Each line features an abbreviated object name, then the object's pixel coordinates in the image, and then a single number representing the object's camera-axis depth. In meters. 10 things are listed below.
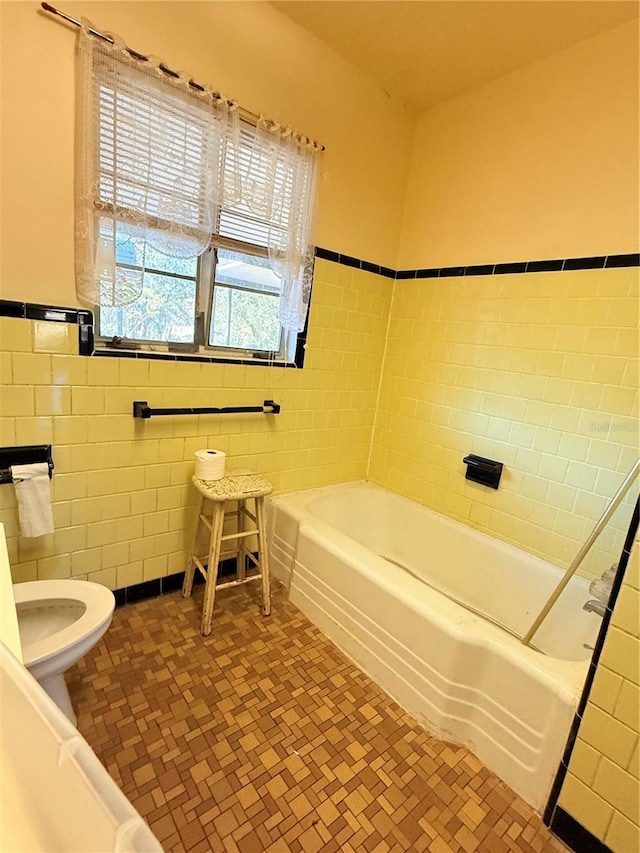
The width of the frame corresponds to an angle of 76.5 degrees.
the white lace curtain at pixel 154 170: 1.45
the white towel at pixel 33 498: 1.53
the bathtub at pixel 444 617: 1.29
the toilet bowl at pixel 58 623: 1.15
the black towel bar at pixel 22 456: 1.52
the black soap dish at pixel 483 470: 2.11
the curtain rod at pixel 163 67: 1.33
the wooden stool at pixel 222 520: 1.82
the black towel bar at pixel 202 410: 1.77
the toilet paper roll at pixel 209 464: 1.90
